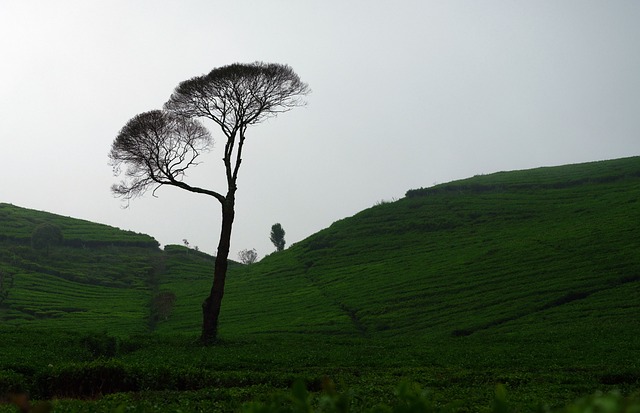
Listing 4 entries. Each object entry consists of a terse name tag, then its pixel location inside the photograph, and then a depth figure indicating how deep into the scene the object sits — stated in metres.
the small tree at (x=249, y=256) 197.62
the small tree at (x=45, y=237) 106.75
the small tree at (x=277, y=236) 145.38
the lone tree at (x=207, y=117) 37.16
